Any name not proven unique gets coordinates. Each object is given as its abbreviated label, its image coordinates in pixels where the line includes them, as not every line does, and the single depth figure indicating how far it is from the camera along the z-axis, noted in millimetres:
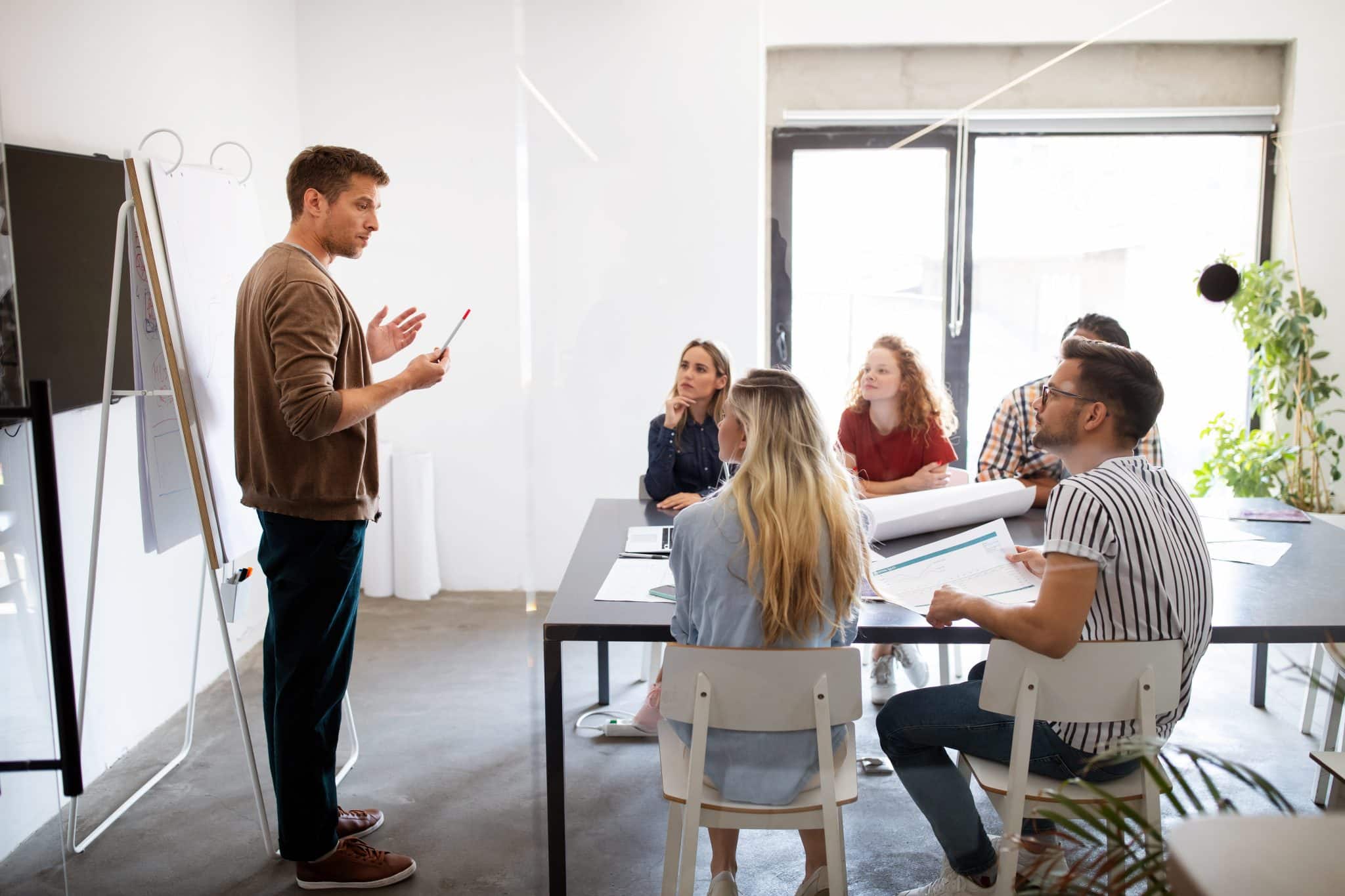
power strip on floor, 2877
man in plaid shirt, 2777
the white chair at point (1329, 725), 1234
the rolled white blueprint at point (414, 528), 4055
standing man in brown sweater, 1953
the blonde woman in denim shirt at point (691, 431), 2820
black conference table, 1799
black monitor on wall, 2291
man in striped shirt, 1608
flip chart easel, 2072
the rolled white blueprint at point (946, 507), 2305
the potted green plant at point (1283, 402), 3604
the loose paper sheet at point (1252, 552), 2209
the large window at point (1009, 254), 3988
